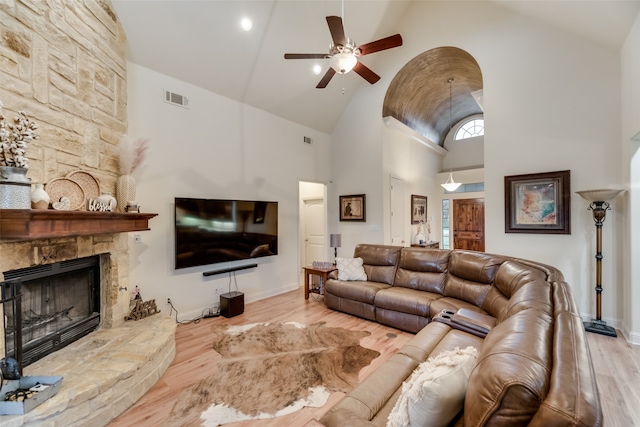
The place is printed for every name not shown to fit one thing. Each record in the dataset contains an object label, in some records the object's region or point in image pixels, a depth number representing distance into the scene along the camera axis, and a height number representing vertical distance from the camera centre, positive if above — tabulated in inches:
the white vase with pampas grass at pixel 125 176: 112.3 +16.1
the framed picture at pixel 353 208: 222.4 +5.3
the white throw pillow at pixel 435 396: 40.3 -26.9
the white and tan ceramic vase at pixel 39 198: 80.0 +5.2
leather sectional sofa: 31.6 -24.1
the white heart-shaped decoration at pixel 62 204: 87.0 +3.8
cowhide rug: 82.1 -57.0
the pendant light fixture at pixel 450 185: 236.6 +24.8
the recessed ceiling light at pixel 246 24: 141.5 +98.1
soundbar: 159.6 -33.3
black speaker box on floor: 154.4 -50.2
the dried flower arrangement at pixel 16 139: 73.3 +20.9
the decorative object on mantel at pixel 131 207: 112.0 +3.4
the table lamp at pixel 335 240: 195.1 -18.1
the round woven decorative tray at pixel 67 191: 88.5 +8.1
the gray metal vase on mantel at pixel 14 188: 70.6 +7.3
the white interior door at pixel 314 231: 260.5 -15.7
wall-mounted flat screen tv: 145.6 -9.0
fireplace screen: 79.2 -30.4
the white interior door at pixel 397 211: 225.0 +2.3
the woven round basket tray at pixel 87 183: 96.3 +12.1
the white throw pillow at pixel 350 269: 167.8 -33.5
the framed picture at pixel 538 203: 144.1 +5.5
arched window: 315.6 +96.7
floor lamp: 125.0 -12.5
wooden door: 299.6 -11.6
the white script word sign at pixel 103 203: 98.9 +4.6
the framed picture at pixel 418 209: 260.7 +4.7
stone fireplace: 79.8 -14.6
